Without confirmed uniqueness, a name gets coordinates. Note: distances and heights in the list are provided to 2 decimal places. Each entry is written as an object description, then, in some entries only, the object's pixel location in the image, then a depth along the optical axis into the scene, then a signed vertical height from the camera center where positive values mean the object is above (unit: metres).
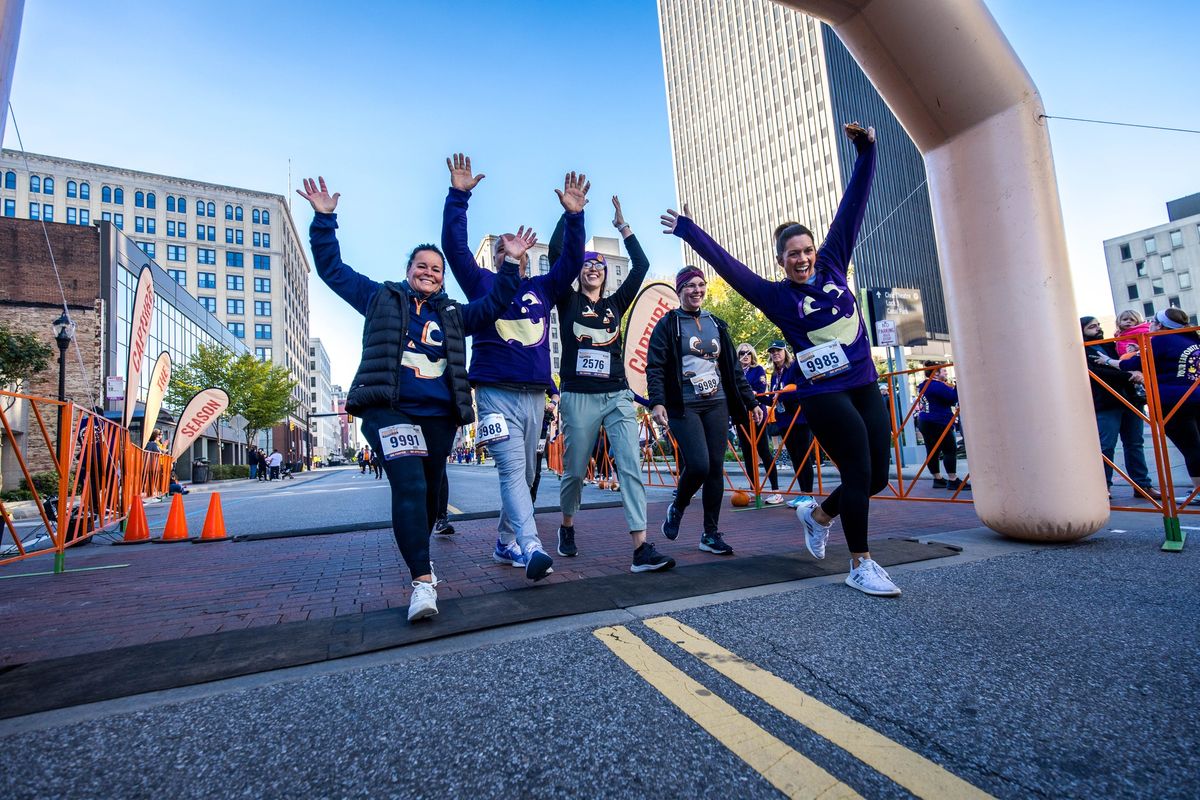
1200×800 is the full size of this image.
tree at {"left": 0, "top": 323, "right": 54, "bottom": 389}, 19.86 +4.49
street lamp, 13.93 +3.56
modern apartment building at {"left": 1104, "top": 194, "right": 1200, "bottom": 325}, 65.12 +15.47
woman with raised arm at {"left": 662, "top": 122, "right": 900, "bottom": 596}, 3.19 +0.42
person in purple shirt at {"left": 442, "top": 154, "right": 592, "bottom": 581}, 3.49 +0.61
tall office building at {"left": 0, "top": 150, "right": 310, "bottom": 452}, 67.25 +29.75
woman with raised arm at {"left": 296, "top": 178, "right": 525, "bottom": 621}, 2.93 +0.46
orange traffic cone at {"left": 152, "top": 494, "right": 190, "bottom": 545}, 6.54 -0.50
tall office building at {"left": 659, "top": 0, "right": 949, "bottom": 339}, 71.88 +38.75
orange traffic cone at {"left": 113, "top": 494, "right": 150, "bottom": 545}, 6.74 -0.48
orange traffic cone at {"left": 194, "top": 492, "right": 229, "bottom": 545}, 6.39 -0.48
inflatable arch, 3.93 +1.02
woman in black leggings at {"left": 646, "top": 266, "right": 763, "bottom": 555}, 4.19 +0.34
